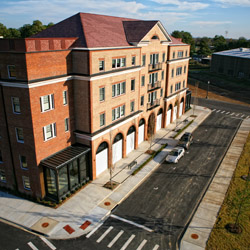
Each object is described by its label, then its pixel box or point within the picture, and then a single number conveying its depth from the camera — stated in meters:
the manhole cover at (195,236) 22.61
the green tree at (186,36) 166.75
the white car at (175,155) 36.72
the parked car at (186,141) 41.03
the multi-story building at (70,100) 24.56
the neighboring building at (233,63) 106.94
